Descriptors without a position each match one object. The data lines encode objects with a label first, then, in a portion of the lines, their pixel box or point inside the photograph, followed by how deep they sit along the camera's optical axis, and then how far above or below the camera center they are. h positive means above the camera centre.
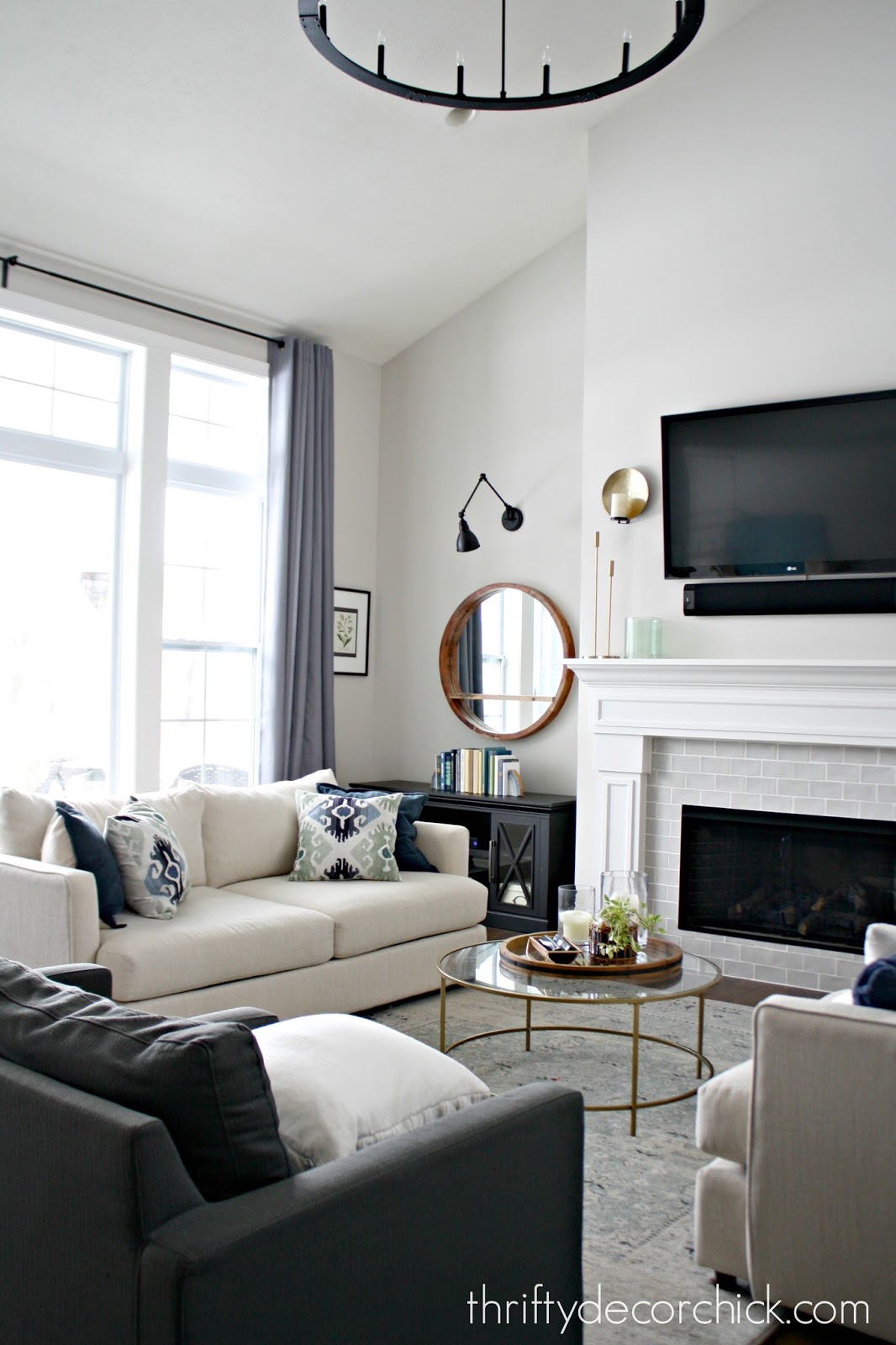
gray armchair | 1.19 -0.62
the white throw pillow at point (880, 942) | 2.43 -0.50
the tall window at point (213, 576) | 5.39 +0.61
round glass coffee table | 2.83 -0.73
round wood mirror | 5.52 +0.23
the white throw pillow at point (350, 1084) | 1.51 -0.56
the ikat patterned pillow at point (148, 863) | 3.48 -0.53
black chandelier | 3.11 +1.81
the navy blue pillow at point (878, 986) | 1.97 -0.48
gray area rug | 2.13 -1.11
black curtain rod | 4.57 +1.79
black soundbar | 4.16 +0.44
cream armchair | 1.85 -0.76
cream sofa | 3.17 -0.70
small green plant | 3.07 -0.61
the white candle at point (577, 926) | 3.18 -0.62
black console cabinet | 5.07 -0.69
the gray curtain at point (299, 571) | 5.56 +0.66
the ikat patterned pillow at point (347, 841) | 4.18 -0.52
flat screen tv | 4.19 +0.87
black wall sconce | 5.61 +0.89
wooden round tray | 2.98 -0.70
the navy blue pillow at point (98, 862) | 3.35 -0.50
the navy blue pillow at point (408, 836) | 4.36 -0.52
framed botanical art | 6.07 +0.39
